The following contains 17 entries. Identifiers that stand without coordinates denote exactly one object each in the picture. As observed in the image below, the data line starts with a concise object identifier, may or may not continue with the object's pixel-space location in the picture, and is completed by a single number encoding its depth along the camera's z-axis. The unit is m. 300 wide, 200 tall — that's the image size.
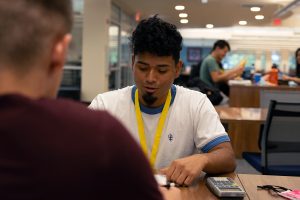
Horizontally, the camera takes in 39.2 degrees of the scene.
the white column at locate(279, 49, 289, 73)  18.56
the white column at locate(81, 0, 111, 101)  8.73
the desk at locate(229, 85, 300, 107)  6.34
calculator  1.41
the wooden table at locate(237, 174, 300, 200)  1.49
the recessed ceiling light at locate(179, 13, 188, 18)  11.85
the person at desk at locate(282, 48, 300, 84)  6.58
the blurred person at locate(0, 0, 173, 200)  0.56
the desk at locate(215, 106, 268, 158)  3.43
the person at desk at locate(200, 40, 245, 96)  6.29
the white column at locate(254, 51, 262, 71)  18.86
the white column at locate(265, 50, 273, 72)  18.42
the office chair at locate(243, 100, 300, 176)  3.03
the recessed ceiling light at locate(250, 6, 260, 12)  9.98
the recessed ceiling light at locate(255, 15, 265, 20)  11.61
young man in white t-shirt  1.88
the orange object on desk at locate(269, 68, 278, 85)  6.63
